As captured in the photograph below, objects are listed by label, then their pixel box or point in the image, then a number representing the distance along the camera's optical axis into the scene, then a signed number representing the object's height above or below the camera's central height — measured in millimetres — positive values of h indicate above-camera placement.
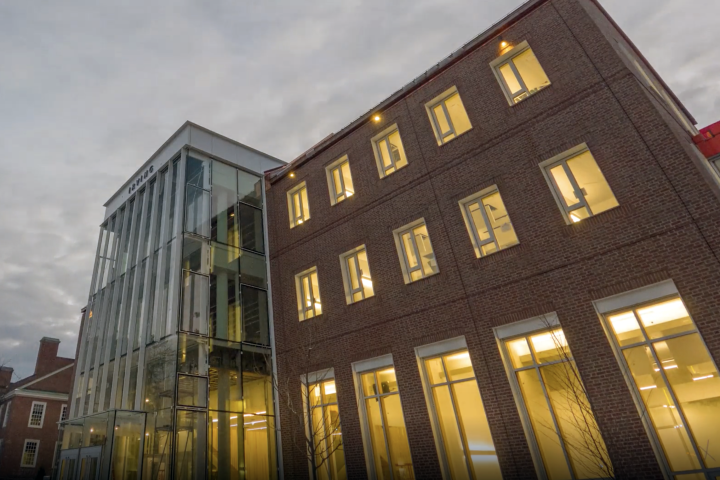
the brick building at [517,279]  9414 +3513
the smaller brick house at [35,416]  37031 +7713
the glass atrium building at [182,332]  13930 +5154
